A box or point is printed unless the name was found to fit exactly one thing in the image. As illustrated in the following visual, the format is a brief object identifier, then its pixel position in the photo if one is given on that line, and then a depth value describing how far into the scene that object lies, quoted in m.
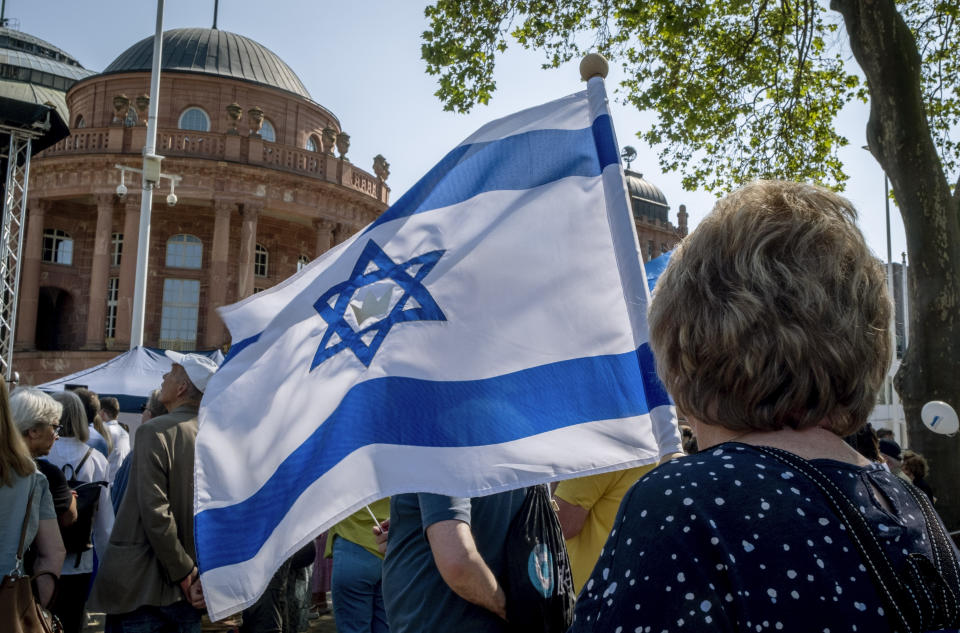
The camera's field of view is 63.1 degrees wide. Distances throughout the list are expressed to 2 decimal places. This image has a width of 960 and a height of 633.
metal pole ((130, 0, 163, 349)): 16.66
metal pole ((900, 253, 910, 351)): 31.03
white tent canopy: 11.78
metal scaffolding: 11.16
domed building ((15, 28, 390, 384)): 30.31
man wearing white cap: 3.82
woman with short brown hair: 1.04
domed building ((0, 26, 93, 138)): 42.97
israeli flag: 2.23
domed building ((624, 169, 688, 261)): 60.84
